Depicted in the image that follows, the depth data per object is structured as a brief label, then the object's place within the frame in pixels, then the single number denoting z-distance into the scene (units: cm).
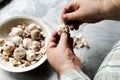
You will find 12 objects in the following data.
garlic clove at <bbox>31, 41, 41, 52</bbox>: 70
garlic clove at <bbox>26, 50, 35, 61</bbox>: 68
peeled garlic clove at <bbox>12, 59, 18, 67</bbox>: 68
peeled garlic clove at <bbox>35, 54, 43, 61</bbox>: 69
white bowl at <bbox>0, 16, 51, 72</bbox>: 74
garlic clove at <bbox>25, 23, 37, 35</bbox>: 73
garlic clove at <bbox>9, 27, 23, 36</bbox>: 73
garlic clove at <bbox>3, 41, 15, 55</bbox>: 69
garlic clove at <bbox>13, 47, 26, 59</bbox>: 68
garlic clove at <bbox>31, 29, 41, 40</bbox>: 72
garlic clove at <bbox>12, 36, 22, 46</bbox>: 71
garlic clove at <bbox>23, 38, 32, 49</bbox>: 71
